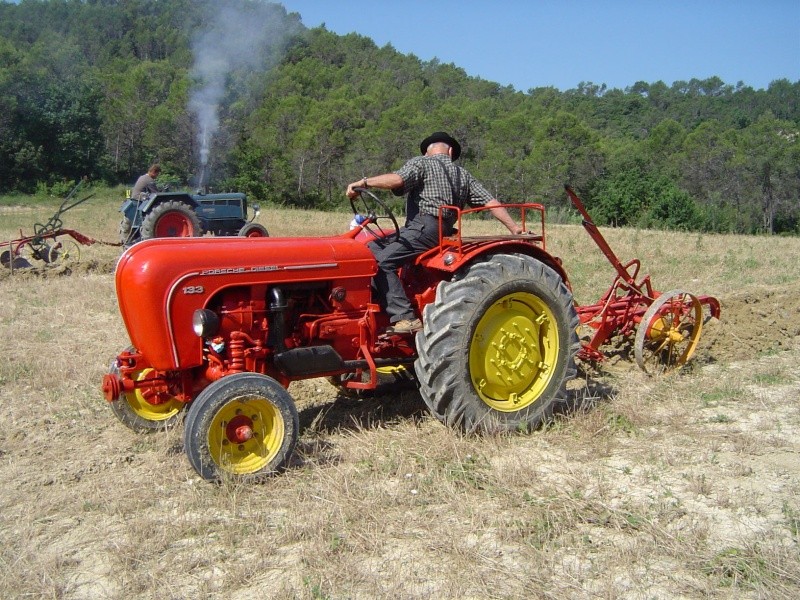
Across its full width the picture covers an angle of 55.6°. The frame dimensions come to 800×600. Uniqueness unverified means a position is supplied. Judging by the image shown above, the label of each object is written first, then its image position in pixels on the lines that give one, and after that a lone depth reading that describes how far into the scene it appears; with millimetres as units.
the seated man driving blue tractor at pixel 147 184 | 14391
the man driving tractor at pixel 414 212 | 4855
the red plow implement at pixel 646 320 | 5996
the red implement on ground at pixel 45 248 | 12289
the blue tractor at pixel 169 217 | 13891
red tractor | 4113
